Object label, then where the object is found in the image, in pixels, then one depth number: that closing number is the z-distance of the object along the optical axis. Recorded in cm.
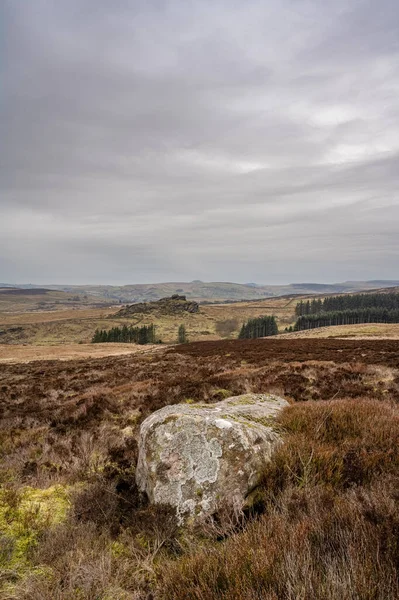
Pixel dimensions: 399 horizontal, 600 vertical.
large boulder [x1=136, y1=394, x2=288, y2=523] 417
